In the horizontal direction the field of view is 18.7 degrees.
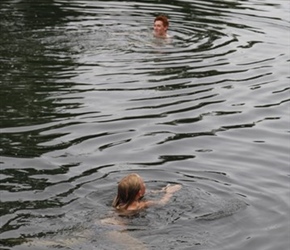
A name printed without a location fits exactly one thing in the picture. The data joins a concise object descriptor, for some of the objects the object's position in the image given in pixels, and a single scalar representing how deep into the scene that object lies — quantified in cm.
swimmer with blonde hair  1107
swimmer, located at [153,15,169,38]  2176
